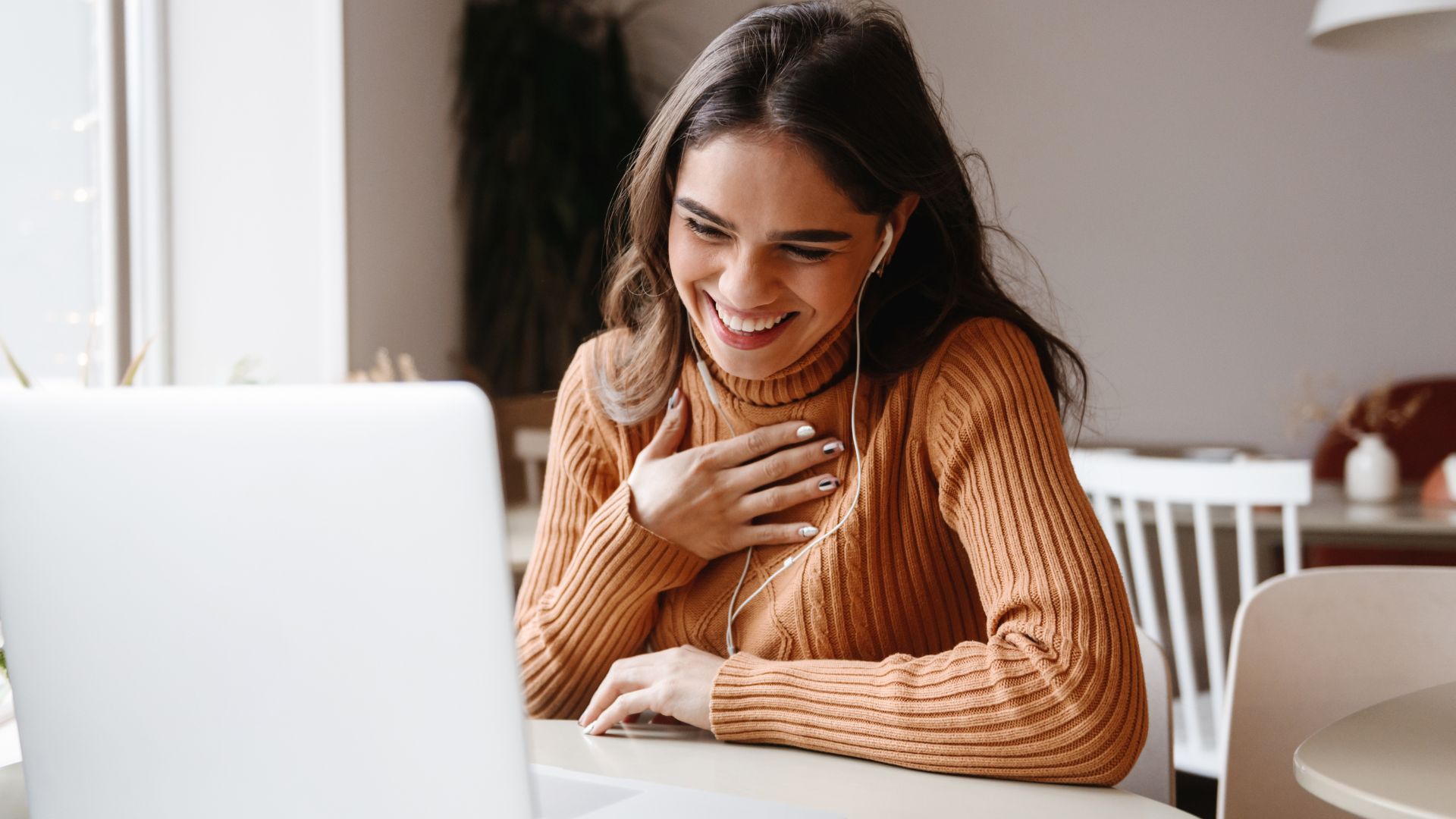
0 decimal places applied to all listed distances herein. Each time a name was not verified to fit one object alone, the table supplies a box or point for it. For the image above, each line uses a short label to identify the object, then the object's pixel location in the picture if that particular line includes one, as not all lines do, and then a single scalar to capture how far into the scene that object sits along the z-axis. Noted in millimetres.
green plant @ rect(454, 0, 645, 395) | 3189
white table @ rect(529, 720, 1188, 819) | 771
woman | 873
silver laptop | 472
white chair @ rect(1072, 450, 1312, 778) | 1942
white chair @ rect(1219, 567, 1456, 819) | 1111
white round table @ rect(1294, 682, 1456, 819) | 685
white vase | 2498
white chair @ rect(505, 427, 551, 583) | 2551
